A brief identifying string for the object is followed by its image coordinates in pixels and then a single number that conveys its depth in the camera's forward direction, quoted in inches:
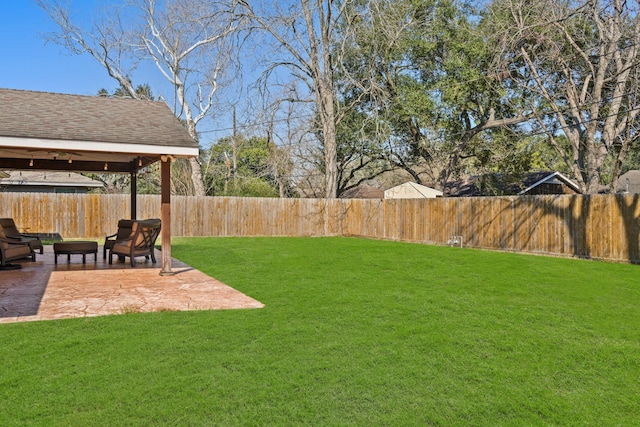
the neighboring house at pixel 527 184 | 925.8
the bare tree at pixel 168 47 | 893.2
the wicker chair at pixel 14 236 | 379.6
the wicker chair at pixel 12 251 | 327.6
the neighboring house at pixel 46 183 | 831.7
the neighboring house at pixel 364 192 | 1405.0
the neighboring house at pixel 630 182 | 1153.4
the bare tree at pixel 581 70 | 529.0
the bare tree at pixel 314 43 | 832.3
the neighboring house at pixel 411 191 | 1000.2
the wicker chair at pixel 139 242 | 357.4
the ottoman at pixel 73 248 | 358.9
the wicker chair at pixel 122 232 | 389.1
